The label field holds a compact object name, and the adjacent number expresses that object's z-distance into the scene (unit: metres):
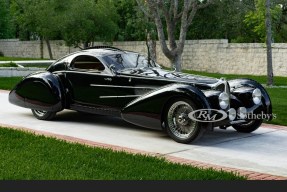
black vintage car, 7.83
